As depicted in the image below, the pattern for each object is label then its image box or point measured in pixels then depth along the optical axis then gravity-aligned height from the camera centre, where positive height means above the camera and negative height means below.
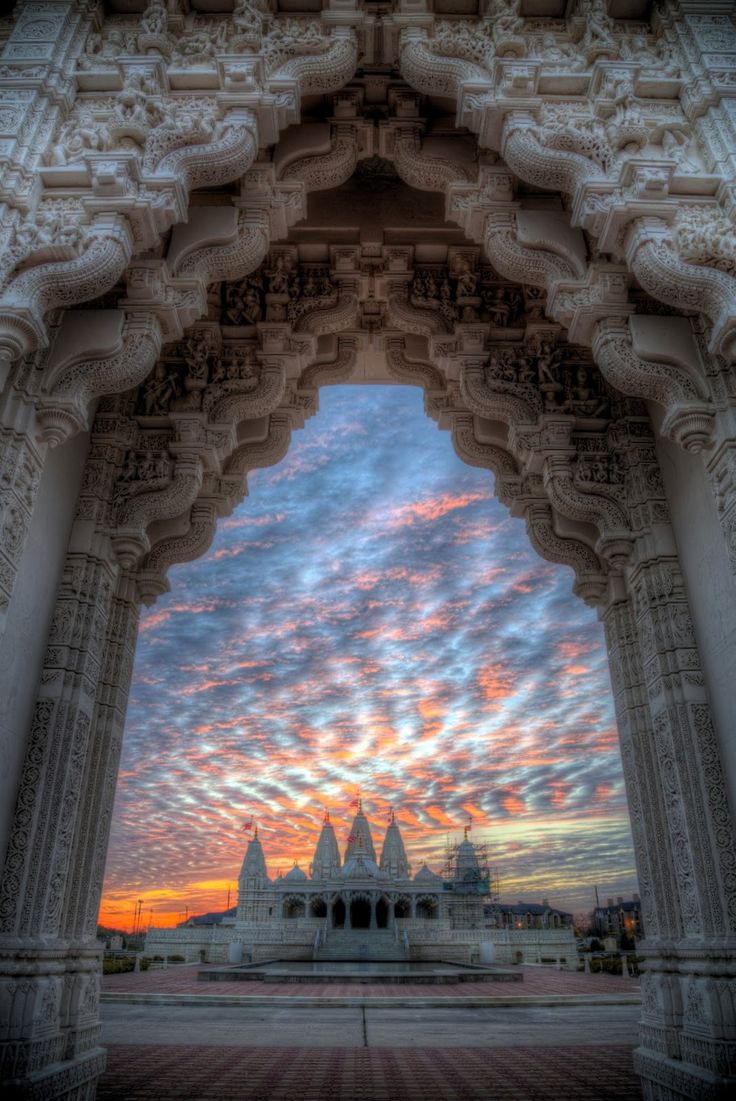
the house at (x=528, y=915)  65.64 -2.10
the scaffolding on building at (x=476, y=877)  54.91 +1.35
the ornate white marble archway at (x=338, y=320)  5.07 +4.43
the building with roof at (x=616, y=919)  79.36 -2.82
